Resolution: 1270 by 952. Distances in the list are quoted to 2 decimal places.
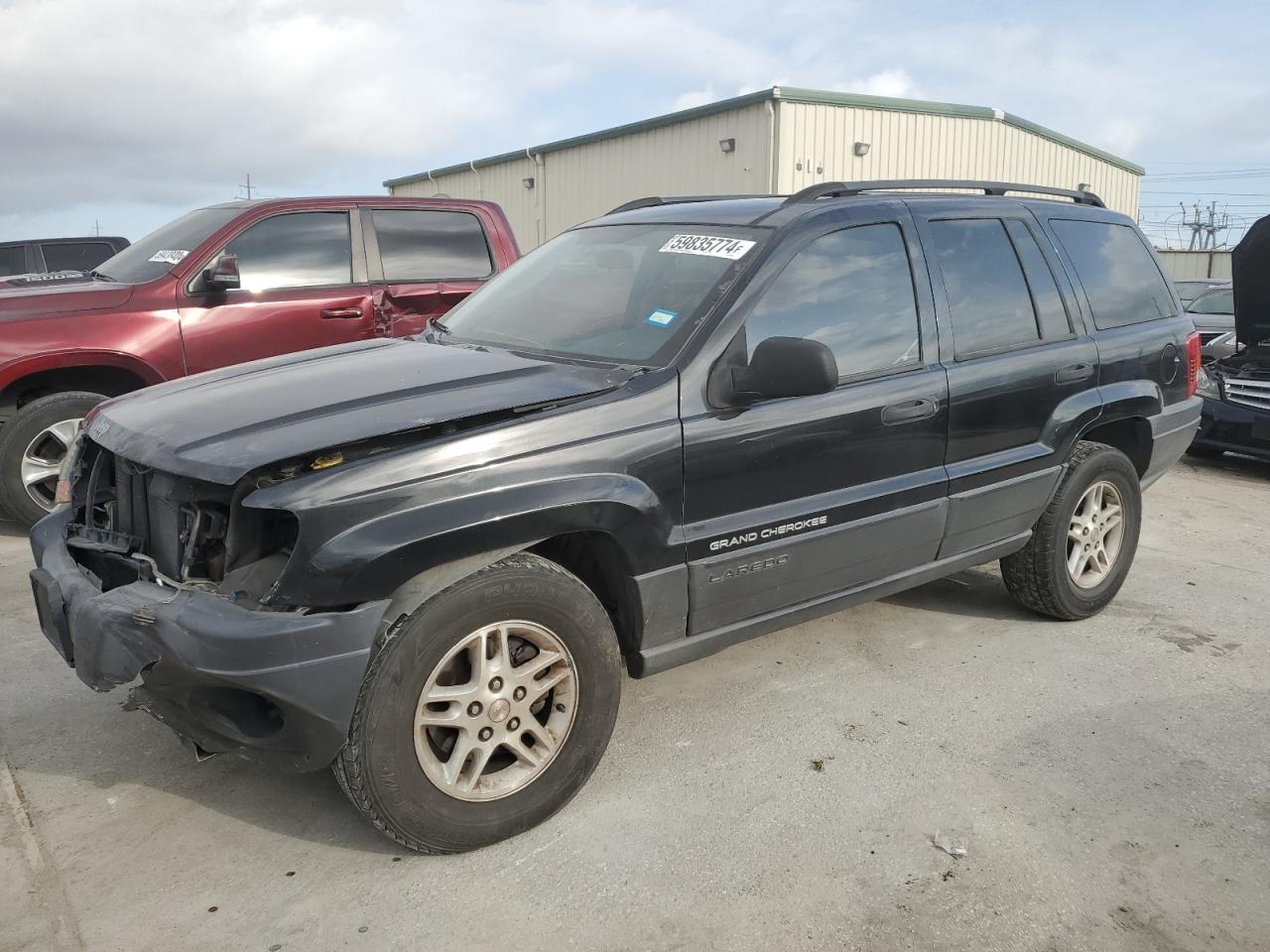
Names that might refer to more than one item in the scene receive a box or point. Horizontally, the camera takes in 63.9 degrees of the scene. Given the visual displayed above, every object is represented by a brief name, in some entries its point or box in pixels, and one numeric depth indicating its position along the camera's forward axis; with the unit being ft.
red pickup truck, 18.30
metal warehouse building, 50.26
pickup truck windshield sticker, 19.82
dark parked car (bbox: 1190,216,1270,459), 25.81
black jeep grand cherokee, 8.30
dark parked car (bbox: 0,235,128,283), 36.14
